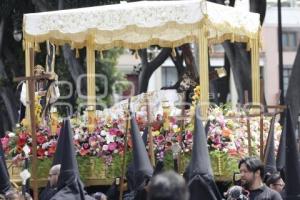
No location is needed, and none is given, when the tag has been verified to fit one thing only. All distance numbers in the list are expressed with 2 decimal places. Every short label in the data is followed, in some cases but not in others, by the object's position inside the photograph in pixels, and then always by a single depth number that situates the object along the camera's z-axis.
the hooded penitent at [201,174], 8.91
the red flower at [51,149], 13.42
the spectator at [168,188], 5.57
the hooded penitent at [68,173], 8.88
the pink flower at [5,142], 13.99
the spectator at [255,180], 8.94
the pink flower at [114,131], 13.50
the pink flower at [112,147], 13.35
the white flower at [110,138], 13.48
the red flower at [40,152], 13.44
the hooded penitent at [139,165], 9.84
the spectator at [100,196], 10.88
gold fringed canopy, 13.91
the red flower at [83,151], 13.38
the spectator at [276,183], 10.80
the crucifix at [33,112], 10.95
